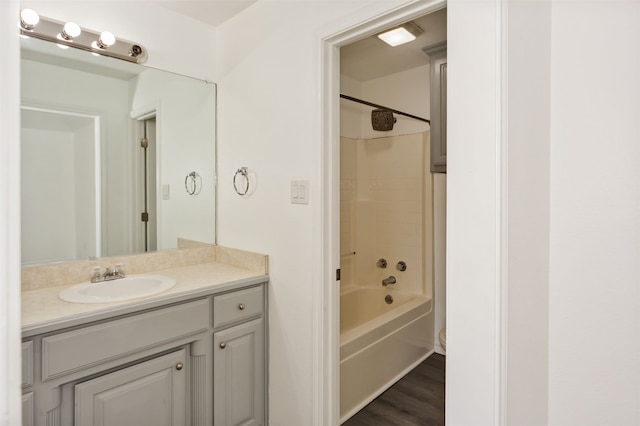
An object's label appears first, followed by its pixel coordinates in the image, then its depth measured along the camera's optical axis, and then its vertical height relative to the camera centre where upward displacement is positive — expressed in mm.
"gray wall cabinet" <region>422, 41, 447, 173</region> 1737 +492
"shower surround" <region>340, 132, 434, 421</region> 2828 -264
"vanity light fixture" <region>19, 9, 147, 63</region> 1619 +829
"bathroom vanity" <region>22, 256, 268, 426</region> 1306 -617
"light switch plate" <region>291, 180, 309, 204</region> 1754 +82
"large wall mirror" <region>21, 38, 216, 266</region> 1717 +279
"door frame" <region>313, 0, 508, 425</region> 1076 -63
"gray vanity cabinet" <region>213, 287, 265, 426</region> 1772 -761
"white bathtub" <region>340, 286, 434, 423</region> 2156 -919
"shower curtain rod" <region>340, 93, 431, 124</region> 2917 +814
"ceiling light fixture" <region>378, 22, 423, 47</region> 2295 +1135
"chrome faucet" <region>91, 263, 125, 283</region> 1838 -338
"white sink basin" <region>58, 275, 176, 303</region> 1533 -374
